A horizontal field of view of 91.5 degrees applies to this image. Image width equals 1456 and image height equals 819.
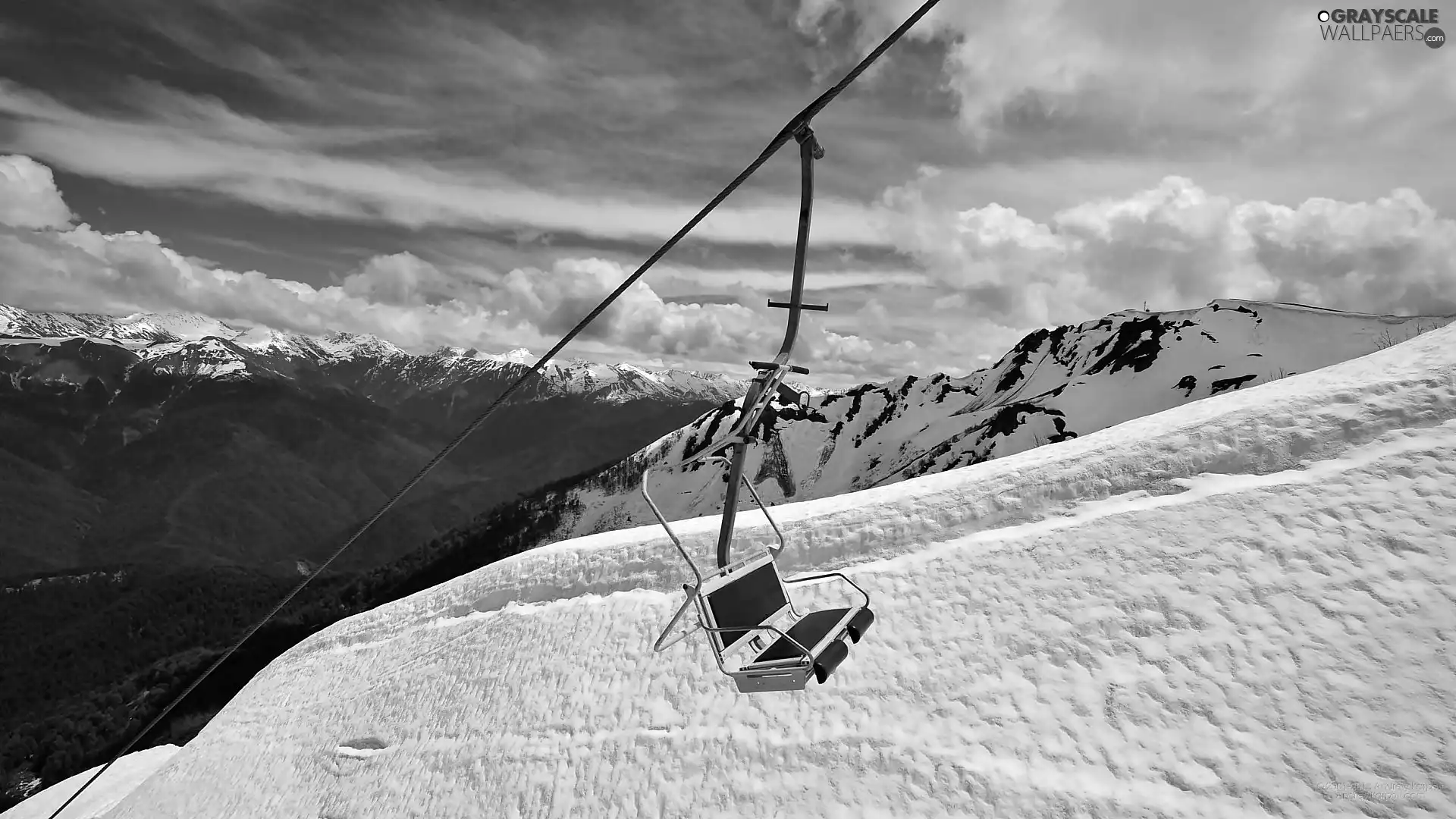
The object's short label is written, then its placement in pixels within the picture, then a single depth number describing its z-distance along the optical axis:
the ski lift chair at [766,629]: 6.52
